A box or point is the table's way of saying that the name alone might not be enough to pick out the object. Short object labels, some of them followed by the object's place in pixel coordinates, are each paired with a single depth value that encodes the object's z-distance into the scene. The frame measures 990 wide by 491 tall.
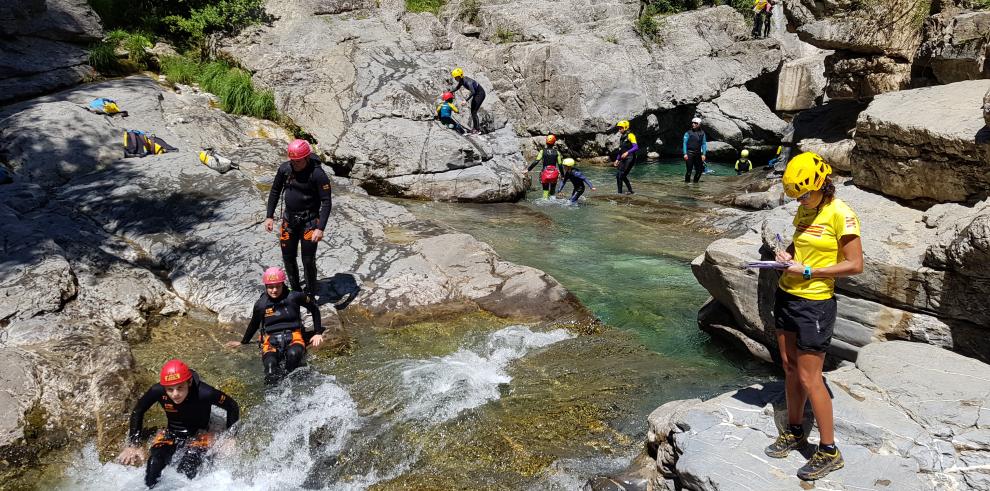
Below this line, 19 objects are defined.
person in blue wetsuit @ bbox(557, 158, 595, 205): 13.45
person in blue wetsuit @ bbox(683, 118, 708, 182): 16.33
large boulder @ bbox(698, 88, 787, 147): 19.56
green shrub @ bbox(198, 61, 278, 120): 13.59
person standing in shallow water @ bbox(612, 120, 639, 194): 14.40
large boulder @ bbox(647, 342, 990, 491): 3.59
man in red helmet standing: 6.64
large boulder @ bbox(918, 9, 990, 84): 6.78
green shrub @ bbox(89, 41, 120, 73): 13.26
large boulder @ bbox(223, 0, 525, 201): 12.88
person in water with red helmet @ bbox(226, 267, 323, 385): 5.80
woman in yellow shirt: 3.47
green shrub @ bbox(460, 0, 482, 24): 21.28
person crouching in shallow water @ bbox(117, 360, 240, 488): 4.60
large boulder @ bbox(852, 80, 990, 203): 5.33
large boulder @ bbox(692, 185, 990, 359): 4.83
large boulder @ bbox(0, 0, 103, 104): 11.98
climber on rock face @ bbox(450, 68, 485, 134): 14.84
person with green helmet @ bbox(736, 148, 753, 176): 18.05
